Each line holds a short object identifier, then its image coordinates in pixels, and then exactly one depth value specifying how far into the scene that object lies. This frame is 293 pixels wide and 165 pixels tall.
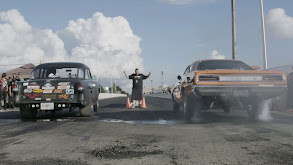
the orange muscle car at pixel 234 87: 6.84
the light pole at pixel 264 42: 20.90
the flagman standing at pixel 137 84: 14.37
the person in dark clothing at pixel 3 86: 14.35
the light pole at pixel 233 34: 22.56
